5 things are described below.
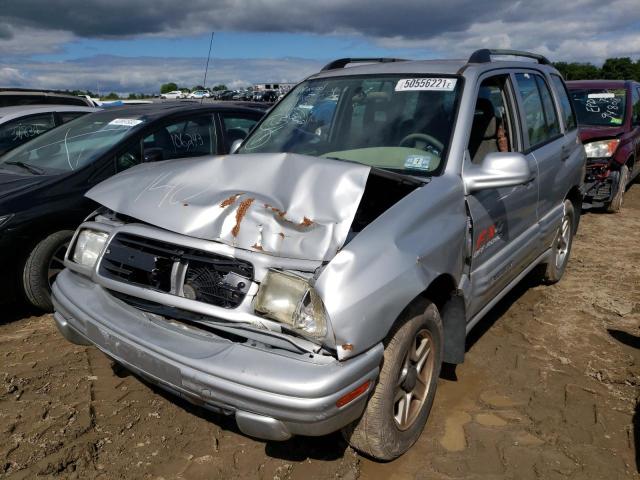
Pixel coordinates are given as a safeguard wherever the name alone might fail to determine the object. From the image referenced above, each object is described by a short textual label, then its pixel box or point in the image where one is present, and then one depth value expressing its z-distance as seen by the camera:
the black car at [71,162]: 4.12
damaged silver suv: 2.16
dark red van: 7.99
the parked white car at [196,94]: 17.03
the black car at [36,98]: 9.16
